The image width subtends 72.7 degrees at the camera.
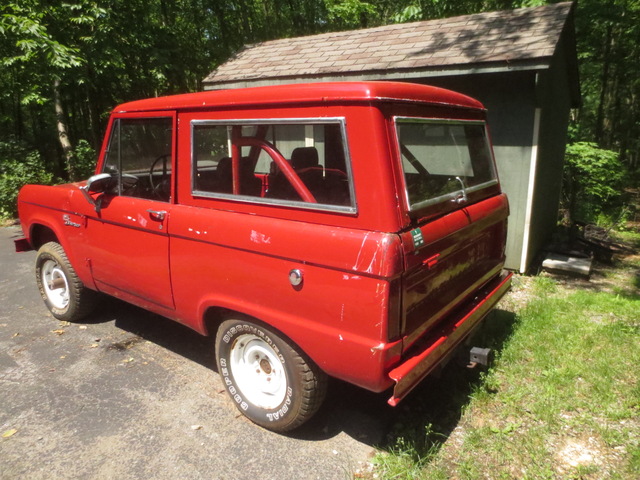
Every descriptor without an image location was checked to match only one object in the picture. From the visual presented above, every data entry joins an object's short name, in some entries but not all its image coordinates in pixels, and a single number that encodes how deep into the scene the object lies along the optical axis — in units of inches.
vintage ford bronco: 84.6
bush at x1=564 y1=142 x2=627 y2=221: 368.8
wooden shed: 221.3
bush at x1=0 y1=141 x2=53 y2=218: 385.4
